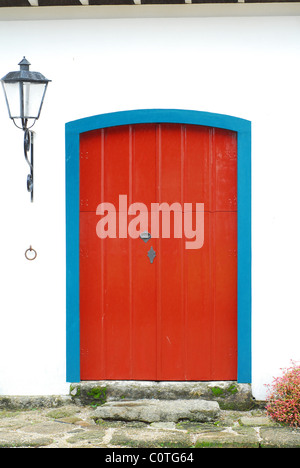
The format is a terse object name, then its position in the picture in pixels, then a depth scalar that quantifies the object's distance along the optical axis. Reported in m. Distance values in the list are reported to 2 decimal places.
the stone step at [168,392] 5.96
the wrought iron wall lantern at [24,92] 5.52
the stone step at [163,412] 5.56
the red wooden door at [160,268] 6.12
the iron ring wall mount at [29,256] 6.08
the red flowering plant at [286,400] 5.50
